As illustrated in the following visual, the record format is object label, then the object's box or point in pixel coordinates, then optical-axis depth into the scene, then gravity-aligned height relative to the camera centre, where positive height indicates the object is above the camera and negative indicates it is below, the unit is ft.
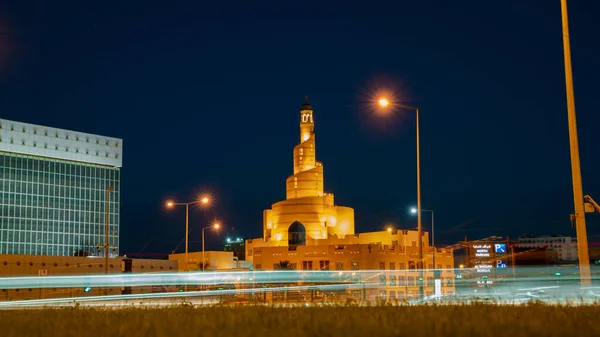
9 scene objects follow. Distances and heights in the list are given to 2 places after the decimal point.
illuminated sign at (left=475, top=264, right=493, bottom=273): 200.70 -1.53
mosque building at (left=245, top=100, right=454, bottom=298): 327.47 +15.15
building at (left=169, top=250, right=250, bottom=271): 340.84 +3.79
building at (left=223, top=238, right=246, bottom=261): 526.16 +9.72
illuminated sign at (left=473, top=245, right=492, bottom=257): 258.80 +4.43
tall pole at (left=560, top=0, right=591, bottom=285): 55.16 +7.02
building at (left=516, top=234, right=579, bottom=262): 566.77 +7.00
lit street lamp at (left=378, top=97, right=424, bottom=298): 107.55 +14.87
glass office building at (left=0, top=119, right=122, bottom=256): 343.87 +39.38
